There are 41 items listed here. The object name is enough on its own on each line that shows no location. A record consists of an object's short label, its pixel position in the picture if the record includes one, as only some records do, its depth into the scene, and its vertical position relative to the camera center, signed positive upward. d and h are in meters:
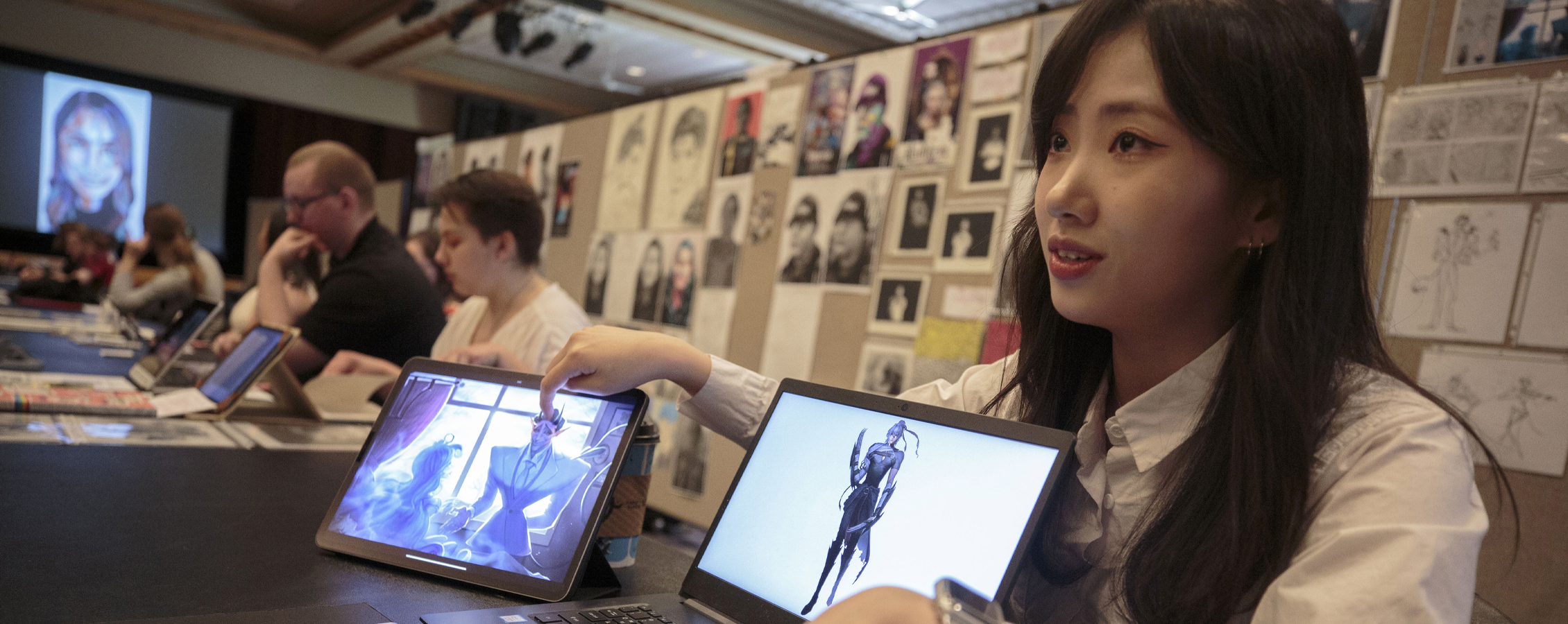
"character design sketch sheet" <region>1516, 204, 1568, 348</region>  1.47 +0.13
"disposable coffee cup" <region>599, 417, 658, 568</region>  0.91 -0.26
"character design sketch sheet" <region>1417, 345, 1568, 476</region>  1.46 -0.06
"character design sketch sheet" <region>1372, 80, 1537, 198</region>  1.54 +0.36
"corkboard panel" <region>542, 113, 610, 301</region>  3.77 +0.13
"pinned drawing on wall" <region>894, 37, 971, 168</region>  2.41 +0.46
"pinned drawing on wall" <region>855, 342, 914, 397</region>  2.45 -0.26
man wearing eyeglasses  2.61 -0.21
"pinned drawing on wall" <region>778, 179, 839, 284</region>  2.72 +0.09
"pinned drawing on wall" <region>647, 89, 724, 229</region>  3.21 +0.29
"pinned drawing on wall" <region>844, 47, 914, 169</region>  2.56 +0.46
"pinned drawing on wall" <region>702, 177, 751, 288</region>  3.04 +0.06
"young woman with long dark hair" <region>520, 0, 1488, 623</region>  0.55 -0.02
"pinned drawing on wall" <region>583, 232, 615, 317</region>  3.63 -0.16
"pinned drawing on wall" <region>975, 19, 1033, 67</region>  2.25 +0.60
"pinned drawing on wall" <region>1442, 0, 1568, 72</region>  1.50 +0.54
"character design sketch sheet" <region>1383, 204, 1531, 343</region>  1.54 +0.14
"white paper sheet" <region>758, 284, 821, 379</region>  2.73 -0.22
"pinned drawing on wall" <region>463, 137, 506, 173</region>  4.57 +0.31
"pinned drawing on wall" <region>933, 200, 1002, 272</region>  2.28 +0.11
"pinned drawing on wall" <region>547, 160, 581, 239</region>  3.95 +0.12
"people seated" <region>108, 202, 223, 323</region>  4.23 -0.48
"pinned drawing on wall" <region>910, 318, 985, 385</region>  2.29 -0.17
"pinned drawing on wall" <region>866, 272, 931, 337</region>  2.43 -0.08
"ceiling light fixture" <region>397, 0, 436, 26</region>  6.05 +1.29
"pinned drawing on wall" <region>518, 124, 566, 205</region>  4.10 +0.29
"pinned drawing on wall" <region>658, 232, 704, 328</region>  3.21 -0.12
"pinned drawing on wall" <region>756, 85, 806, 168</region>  2.87 +0.41
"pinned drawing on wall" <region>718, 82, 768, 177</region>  3.02 +0.40
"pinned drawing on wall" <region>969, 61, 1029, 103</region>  2.26 +0.50
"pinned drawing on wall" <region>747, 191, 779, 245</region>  2.92 +0.12
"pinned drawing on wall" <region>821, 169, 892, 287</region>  2.56 +0.12
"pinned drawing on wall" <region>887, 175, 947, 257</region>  2.43 +0.16
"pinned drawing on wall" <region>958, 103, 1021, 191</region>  2.26 +0.34
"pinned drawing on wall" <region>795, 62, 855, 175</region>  2.72 +0.42
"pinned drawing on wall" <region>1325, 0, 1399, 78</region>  1.70 +0.57
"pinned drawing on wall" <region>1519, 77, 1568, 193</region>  1.48 +0.36
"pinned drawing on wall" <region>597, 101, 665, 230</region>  3.49 +0.27
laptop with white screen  0.64 -0.18
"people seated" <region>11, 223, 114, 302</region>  4.63 -0.64
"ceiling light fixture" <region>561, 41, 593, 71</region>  6.91 +1.31
